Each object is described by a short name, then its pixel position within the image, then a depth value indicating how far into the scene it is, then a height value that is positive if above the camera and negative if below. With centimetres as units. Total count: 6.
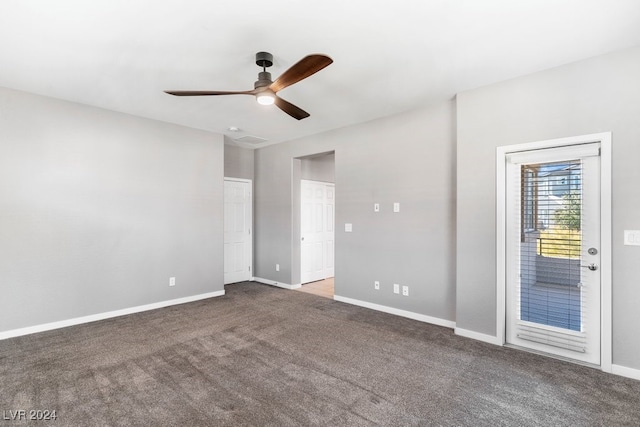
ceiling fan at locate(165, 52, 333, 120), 213 +102
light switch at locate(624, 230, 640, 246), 255 -21
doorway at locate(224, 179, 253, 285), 595 -35
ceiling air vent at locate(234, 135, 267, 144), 541 +131
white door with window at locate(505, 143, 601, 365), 278 -37
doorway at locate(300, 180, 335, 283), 596 -35
